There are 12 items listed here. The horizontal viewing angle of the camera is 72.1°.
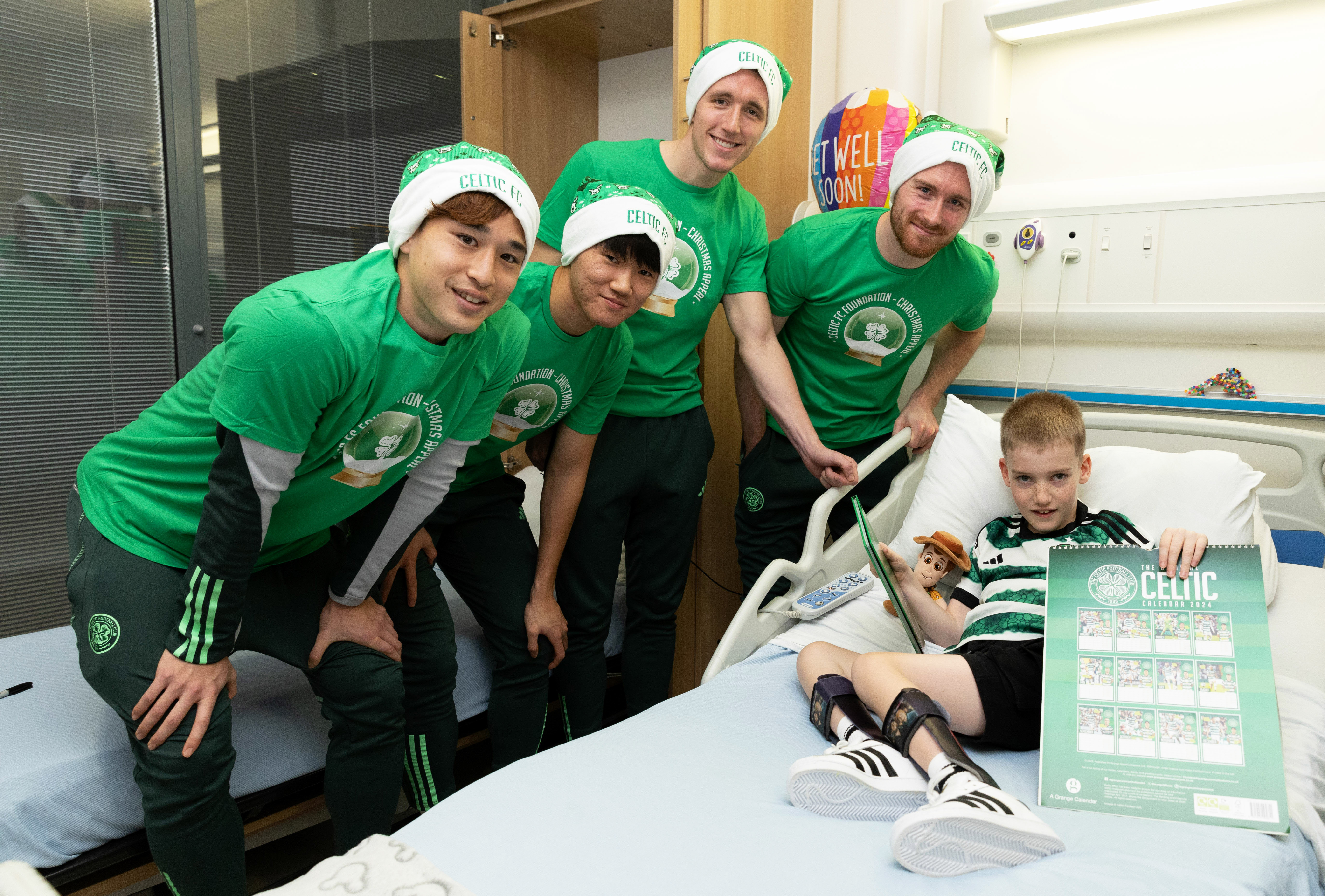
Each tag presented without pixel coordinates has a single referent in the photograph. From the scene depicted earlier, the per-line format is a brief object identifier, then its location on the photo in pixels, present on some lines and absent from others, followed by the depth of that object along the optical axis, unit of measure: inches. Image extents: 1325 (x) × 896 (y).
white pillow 75.2
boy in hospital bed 44.4
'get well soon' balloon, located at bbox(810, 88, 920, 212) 93.5
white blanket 41.8
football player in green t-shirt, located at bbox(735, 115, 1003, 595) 79.9
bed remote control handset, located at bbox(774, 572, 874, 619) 75.9
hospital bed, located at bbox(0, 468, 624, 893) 58.4
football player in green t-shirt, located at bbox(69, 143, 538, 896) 53.6
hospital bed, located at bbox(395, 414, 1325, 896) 43.4
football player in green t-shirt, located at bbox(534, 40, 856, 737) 82.2
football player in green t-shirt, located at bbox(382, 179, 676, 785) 69.5
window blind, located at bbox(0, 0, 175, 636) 101.7
